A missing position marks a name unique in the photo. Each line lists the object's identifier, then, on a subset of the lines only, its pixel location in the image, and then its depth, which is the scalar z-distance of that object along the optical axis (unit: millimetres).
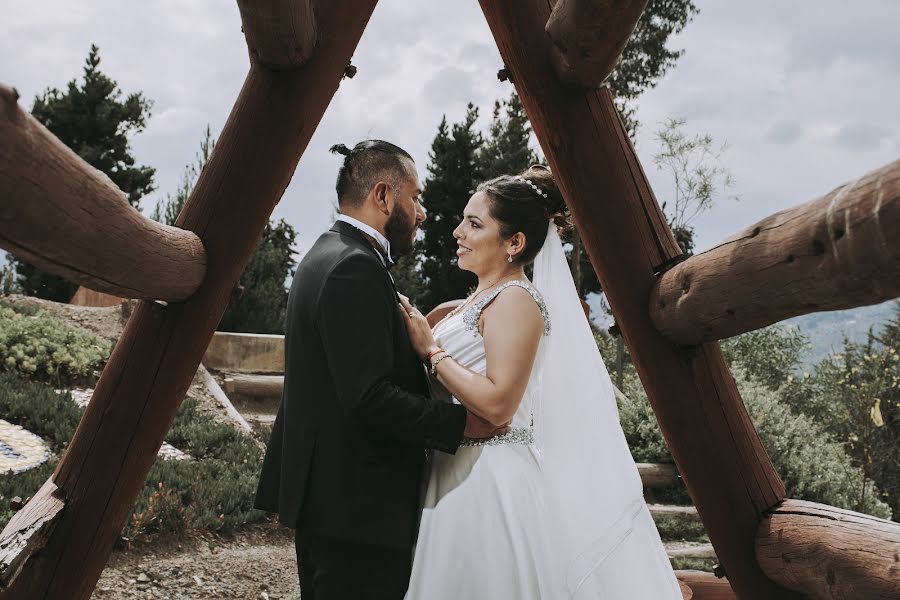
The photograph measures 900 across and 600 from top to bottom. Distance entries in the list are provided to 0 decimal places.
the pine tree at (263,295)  10398
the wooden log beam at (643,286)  2111
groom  2113
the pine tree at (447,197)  14711
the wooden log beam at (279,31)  2002
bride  2176
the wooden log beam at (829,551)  1684
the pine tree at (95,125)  13930
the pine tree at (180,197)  11070
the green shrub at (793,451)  7676
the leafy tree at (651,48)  15031
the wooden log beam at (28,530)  1935
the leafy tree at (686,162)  14711
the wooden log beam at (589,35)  1921
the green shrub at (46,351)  7020
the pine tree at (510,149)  15258
